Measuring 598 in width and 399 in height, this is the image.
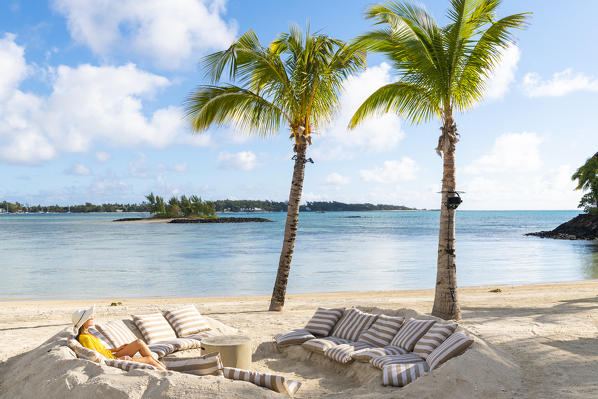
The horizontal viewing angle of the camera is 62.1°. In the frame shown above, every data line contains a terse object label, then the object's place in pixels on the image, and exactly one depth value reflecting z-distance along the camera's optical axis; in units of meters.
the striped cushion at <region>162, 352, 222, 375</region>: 4.68
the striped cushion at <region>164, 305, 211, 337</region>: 7.38
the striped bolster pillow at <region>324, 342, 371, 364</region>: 6.19
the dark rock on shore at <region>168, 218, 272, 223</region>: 95.62
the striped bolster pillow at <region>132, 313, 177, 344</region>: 7.00
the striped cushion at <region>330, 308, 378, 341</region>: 7.05
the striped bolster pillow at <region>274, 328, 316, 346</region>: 7.17
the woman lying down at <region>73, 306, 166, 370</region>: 5.33
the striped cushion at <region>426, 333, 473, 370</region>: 5.47
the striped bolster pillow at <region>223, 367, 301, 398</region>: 4.52
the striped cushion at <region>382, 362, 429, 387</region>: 5.27
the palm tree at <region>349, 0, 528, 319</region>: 8.85
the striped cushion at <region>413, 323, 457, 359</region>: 5.90
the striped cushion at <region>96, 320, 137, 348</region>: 6.50
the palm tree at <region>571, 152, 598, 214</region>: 41.84
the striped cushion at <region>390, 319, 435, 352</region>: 6.24
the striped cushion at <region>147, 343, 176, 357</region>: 6.46
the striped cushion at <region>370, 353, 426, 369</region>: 5.67
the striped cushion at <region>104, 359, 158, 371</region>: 4.79
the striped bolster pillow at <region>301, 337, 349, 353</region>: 6.70
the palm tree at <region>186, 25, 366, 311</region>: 10.57
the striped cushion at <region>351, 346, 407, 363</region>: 5.98
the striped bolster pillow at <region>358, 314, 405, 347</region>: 6.65
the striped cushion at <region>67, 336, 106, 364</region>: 5.06
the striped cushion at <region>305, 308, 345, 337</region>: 7.46
